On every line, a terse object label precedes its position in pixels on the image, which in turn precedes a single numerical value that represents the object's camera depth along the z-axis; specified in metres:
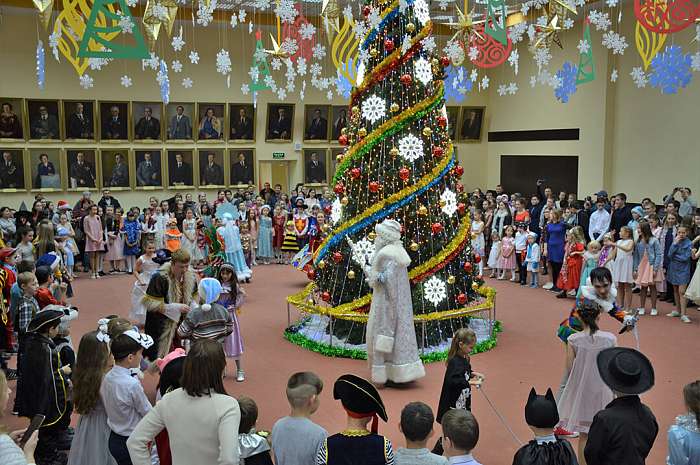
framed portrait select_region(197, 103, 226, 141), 22.66
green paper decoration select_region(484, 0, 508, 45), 10.34
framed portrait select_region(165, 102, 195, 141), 22.27
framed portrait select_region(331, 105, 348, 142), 24.50
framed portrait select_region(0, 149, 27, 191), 20.12
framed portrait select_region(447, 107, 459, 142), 26.19
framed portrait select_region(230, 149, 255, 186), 23.36
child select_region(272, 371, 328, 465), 3.67
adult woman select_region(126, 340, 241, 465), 3.45
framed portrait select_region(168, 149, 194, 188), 22.48
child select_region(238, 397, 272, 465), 3.82
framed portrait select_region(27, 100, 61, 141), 20.44
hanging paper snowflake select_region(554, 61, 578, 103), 15.48
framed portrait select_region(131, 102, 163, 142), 21.86
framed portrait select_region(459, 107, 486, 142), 26.48
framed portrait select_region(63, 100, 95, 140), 20.89
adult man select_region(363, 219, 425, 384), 7.64
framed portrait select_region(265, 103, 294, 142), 23.67
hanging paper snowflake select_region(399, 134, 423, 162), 9.52
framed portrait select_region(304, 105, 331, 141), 24.22
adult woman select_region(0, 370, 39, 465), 3.20
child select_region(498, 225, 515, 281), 15.12
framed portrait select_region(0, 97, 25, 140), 20.02
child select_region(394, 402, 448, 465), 3.52
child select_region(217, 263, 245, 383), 8.02
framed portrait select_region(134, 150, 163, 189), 22.11
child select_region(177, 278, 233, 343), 6.66
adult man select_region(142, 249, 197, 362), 6.98
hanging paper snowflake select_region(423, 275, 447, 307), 9.49
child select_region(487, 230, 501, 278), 15.47
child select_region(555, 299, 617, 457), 5.62
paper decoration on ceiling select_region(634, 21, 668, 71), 11.66
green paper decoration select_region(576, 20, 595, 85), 13.19
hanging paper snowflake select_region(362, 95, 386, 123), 9.58
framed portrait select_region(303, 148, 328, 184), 24.44
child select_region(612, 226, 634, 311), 11.74
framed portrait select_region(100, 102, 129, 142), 21.39
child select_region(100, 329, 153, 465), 4.45
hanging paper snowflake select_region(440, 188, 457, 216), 9.77
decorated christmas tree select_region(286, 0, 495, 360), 9.43
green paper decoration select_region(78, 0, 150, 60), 7.58
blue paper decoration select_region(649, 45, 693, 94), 12.73
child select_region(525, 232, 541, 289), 14.23
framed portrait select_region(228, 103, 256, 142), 23.14
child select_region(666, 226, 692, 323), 11.34
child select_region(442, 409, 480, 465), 3.62
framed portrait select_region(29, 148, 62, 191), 20.64
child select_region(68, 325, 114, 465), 4.63
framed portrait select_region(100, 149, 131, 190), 21.61
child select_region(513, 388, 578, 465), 3.63
